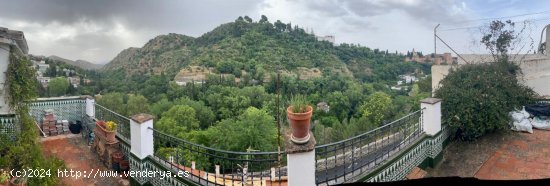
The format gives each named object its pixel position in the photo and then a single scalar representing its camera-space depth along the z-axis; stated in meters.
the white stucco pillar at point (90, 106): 7.15
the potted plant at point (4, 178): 3.52
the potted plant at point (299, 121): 3.17
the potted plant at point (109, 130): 5.15
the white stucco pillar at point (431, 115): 5.69
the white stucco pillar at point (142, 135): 4.27
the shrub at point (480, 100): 6.41
